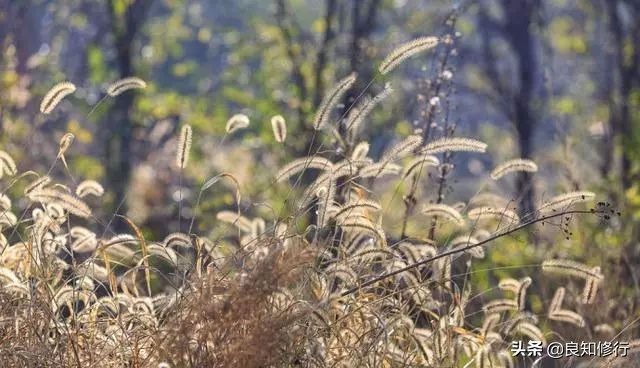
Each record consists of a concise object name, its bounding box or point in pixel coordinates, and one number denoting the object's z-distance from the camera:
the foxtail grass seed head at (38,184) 4.19
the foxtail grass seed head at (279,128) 4.38
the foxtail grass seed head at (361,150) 4.54
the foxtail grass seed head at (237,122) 4.39
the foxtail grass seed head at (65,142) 4.17
